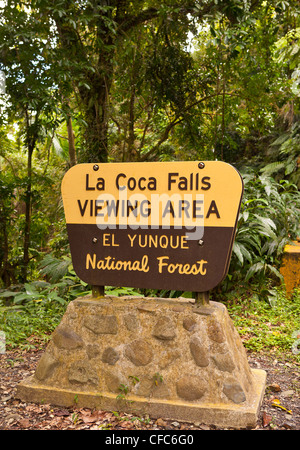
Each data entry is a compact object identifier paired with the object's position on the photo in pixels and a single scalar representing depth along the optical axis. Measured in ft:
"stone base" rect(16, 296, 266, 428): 9.30
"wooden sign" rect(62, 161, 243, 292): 9.59
